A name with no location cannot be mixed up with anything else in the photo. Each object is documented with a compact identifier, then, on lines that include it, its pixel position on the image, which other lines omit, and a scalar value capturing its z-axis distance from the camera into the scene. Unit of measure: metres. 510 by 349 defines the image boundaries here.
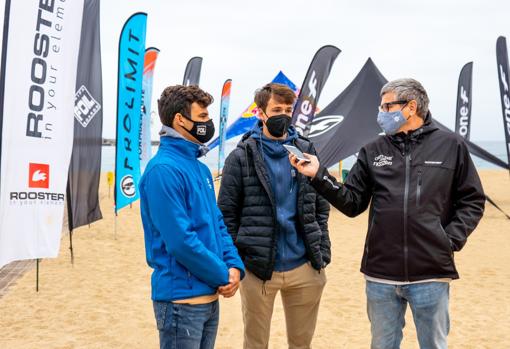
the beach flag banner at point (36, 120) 3.98
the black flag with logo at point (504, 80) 12.88
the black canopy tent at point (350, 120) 12.66
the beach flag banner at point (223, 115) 19.47
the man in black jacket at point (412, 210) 2.34
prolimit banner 7.80
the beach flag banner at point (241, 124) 20.81
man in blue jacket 2.08
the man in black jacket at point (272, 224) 2.78
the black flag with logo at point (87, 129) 6.00
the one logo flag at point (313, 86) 11.22
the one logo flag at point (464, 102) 16.20
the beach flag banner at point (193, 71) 17.06
